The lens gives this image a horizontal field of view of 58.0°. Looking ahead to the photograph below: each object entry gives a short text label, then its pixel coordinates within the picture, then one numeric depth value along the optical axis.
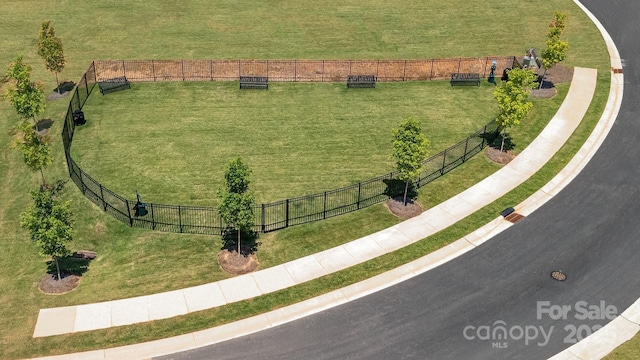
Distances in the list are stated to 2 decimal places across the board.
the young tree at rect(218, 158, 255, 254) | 27.48
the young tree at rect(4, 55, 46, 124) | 37.12
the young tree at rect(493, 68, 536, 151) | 35.66
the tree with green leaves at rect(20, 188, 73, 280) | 26.36
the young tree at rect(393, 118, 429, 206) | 31.12
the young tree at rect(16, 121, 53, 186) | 32.34
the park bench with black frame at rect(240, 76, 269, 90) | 44.69
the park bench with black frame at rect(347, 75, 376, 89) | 45.03
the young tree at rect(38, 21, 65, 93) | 43.22
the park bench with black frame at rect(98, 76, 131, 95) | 43.91
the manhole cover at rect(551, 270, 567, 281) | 27.81
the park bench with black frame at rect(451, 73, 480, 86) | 45.47
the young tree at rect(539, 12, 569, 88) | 41.94
